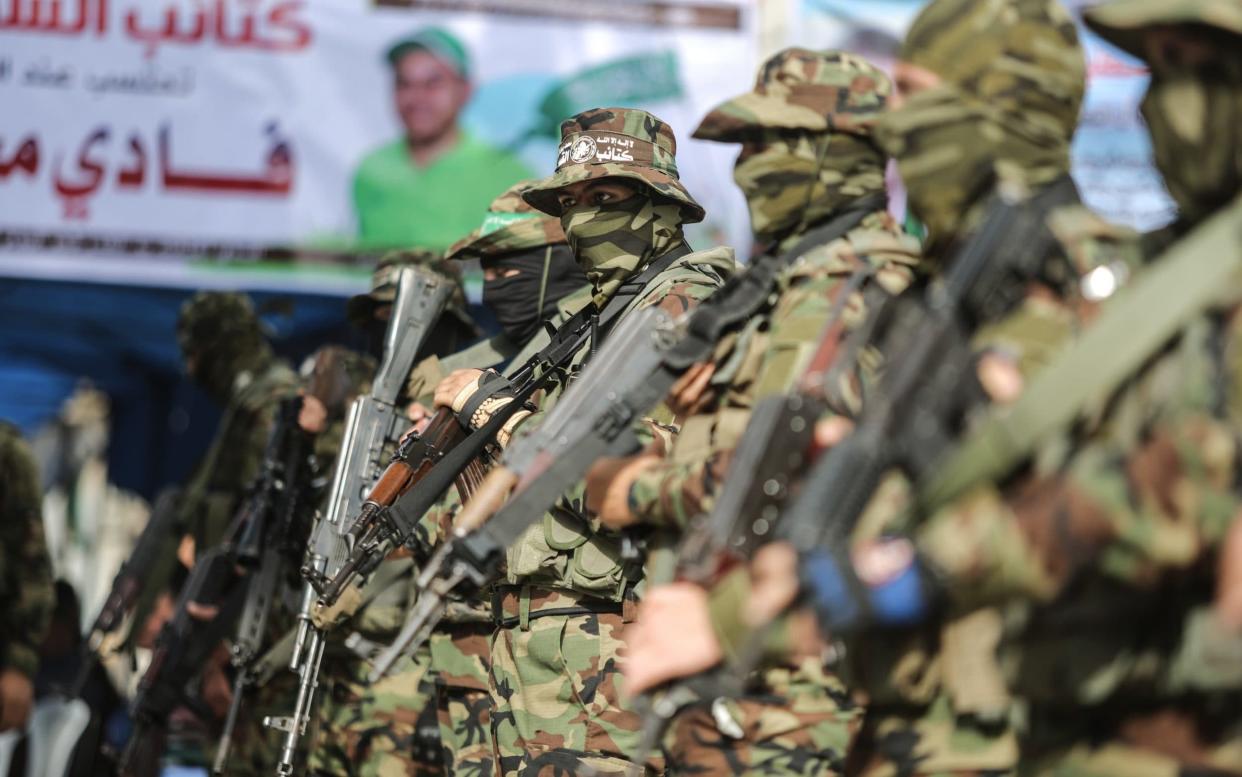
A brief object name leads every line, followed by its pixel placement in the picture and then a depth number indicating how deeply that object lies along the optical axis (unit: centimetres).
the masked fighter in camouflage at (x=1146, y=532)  447
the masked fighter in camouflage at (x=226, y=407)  1515
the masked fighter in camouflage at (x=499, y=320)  1122
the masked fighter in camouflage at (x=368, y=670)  1230
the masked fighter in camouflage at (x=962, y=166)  555
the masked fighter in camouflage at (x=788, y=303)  636
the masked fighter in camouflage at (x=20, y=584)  1441
